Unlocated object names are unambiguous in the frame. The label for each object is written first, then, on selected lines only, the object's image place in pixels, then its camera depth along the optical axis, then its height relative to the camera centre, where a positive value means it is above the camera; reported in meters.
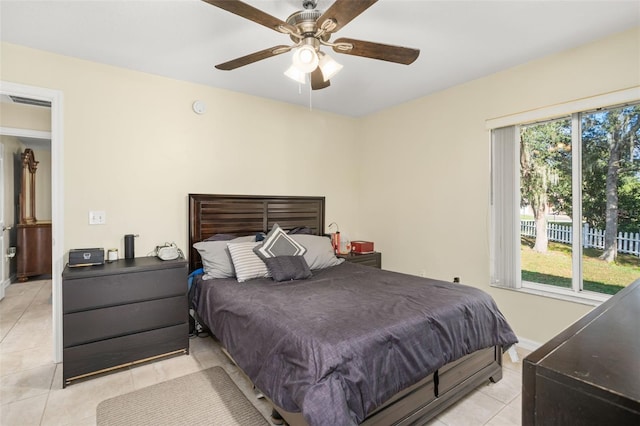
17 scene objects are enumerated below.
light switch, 2.72 -0.05
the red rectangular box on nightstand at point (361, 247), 4.02 -0.47
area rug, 1.86 -1.26
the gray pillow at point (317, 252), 3.13 -0.42
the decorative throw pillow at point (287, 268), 2.68 -0.50
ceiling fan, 1.49 +0.98
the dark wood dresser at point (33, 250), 5.07 -0.62
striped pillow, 2.67 -0.46
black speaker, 2.79 -0.32
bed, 1.42 -0.72
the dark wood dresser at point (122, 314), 2.23 -0.79
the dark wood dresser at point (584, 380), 0.50 -0.29
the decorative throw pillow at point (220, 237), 3.15 -0.26
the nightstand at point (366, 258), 3.81 -0.60
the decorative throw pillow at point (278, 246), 2.86 -0.33
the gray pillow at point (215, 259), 2.78 -0.44
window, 2.43 +0.06
